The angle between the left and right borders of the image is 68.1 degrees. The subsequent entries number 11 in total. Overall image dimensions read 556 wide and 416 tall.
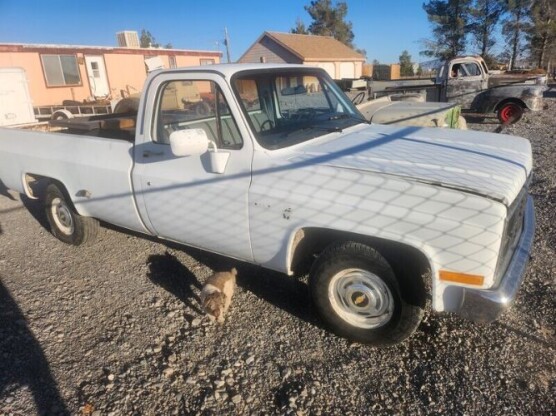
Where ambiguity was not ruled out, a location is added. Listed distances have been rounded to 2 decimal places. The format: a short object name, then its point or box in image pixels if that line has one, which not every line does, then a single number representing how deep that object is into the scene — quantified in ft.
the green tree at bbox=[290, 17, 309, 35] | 202.18
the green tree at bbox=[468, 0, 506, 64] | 121.19
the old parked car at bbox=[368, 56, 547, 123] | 38.22
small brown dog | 10.46
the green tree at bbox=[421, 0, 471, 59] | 124.77
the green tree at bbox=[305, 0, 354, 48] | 198.59
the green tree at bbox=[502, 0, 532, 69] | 117.08
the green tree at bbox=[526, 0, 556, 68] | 113.29
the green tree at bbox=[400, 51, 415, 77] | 144.56
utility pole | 96.53
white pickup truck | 7.75
